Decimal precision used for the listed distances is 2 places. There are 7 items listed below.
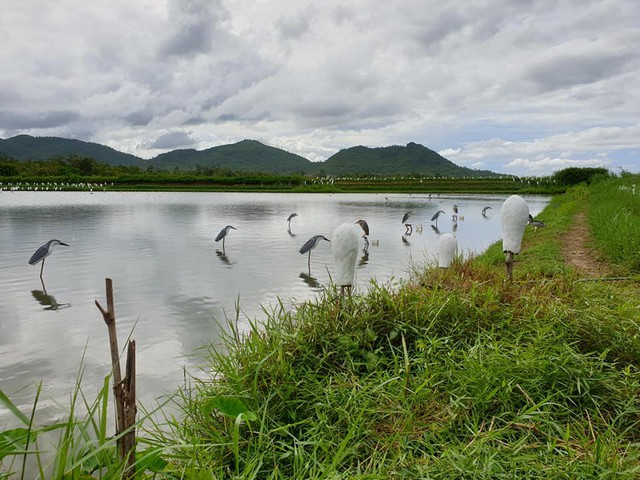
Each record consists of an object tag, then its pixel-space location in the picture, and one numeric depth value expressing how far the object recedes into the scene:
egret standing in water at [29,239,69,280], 7.60
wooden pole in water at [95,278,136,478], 1.66
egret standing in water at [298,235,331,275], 8.24
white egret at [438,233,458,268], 5.52
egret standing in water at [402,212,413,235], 13.93
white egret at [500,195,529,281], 4.23
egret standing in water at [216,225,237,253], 10.84
